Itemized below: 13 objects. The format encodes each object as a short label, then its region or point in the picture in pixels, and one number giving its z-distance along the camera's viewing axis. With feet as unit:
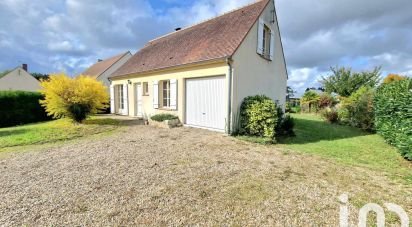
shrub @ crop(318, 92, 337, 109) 58.47
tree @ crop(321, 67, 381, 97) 68.49
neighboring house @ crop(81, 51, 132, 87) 68.39
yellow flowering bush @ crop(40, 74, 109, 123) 28.86
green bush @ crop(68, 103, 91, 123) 29.84
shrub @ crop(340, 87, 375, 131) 33.24
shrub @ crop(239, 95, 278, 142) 23.63
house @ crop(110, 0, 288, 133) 25.73
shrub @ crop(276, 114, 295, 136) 27.84
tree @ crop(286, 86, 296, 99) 102.01
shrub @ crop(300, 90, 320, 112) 63.60
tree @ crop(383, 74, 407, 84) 73.51
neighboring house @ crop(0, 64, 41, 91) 82.69
